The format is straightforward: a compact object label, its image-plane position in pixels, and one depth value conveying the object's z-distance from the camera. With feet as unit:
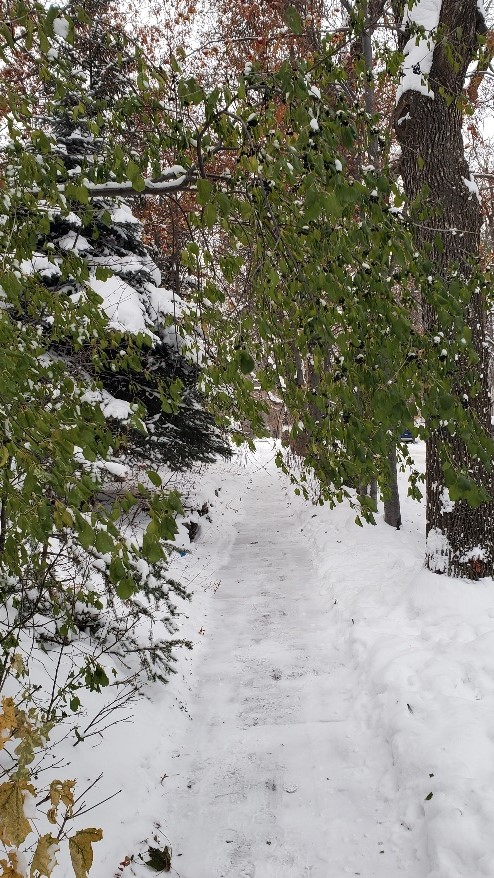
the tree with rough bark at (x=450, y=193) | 18.97
